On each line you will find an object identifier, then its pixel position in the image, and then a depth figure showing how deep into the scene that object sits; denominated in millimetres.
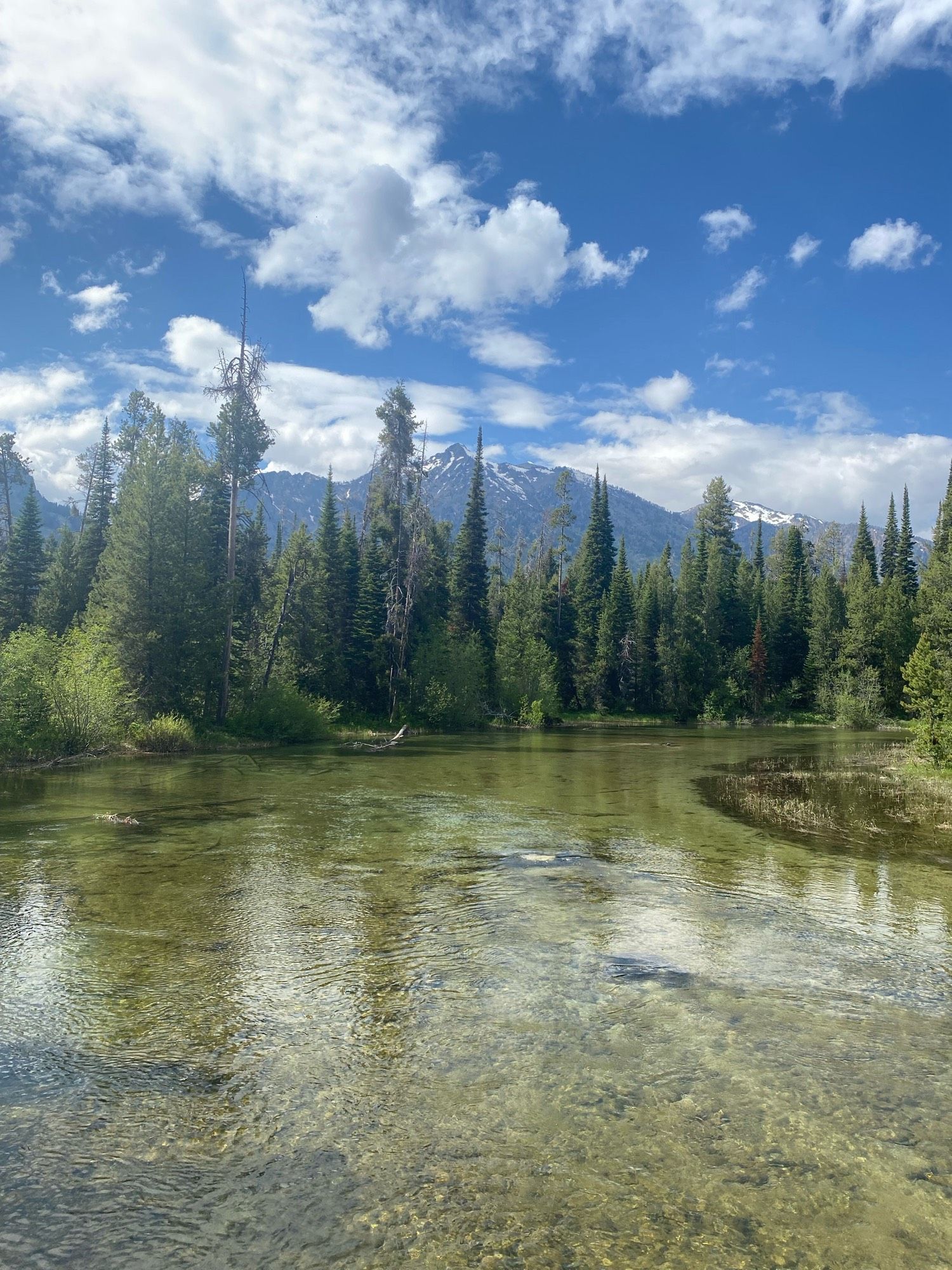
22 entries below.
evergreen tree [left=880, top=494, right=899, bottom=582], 94125
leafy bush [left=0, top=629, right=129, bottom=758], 25750
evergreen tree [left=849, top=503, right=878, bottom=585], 94562
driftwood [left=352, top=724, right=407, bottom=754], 37688
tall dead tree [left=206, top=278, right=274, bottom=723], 37969
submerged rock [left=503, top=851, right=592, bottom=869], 13695
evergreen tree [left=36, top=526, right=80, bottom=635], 48969
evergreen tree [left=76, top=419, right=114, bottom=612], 51031
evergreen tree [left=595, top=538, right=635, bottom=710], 76250
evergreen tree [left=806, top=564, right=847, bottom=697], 78688
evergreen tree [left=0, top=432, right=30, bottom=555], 68812
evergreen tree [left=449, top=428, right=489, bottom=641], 64500
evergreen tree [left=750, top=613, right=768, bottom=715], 79750
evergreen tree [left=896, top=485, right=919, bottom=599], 91188
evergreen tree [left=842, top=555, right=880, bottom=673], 75062
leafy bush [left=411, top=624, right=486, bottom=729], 52125
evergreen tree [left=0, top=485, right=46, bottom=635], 52122
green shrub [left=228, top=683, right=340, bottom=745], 38594
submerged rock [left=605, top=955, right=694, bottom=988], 8227
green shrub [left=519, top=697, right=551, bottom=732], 58572
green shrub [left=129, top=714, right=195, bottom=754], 32594
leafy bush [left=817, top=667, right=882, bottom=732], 69375
